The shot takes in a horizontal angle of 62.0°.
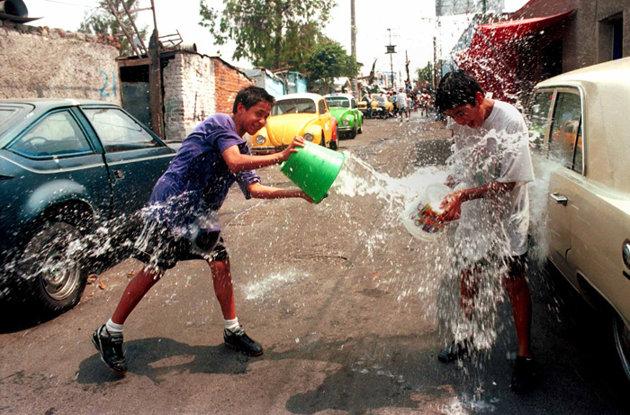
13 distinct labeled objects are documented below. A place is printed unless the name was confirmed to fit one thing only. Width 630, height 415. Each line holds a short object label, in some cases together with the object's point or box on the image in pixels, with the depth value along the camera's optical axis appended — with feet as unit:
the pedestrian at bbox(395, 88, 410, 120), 100.07
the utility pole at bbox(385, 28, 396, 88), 227.20
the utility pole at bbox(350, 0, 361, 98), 107.45
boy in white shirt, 9.29
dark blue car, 12.84
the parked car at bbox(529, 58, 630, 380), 7.95
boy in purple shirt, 10.66
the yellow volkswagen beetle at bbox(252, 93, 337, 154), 42.91
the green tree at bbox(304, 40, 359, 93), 132.36
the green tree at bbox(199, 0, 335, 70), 131.85
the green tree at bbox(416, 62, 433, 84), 186.49
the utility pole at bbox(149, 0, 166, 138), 48.29
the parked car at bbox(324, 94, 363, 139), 68.06
